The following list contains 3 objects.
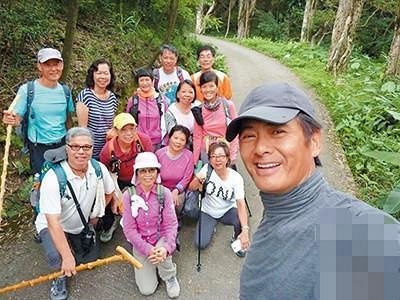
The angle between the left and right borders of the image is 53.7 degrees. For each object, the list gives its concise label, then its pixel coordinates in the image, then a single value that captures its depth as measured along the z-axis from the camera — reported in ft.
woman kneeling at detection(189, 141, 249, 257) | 14.34
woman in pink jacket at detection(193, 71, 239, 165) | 16.29
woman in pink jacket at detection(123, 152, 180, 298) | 12.52
